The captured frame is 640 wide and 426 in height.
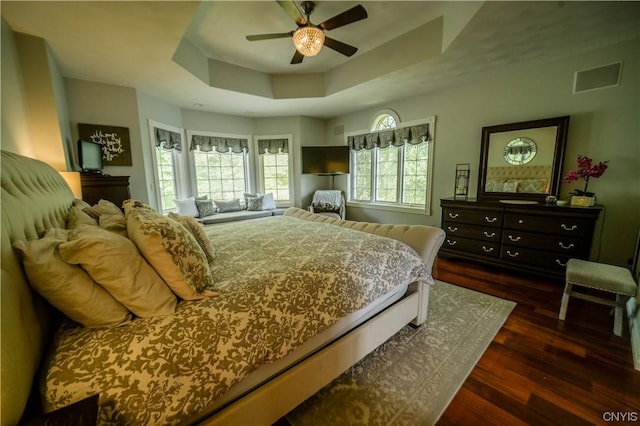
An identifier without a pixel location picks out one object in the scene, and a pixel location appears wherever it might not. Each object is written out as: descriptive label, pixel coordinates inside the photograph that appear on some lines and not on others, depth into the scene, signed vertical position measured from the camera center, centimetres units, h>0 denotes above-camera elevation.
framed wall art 306 +55
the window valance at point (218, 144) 458 +72
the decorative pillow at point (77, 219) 130 -22
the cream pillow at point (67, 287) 75 -35
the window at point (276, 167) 521 +27
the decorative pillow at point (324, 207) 492 -59
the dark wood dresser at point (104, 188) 249 -7
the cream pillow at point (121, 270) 83 -33
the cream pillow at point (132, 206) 148 -16
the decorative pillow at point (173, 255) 101 -33
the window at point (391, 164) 402 +26
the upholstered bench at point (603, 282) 176 -81
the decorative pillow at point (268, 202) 500 -49
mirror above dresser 278 +22
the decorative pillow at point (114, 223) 123 -23
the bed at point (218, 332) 72 -59
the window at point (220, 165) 468 +30
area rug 128 -125
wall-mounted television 497 +39
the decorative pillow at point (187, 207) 416 -47
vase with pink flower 243 +1
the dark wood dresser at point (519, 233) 245 -66
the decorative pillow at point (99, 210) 171 -22
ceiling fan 197 +136
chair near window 492 -52
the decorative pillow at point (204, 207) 439 -51
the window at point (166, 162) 384 +31
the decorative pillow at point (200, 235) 151 -35
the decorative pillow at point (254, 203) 495 -49
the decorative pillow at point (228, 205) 478 -52
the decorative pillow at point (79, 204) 180 -18
